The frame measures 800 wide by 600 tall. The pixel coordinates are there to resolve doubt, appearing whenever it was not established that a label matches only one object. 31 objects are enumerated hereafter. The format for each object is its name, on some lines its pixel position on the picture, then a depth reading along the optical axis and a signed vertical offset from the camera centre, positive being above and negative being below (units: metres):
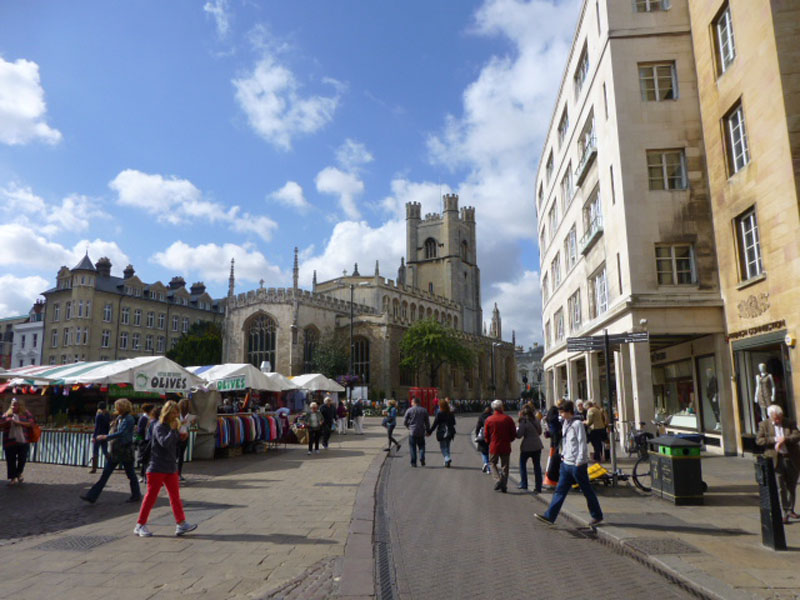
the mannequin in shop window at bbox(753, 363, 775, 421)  12.24 +0.01
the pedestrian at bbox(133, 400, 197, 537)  6.55 -0.85
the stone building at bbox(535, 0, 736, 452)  15.10 +5.02
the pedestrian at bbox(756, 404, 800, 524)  7.10 -0.77
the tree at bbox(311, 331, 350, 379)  50.28 +3.44
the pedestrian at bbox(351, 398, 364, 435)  26.41 -0.98
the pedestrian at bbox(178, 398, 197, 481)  11.12 -0.42
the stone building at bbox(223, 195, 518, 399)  53.38 +8.64
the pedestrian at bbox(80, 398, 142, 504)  8.77 -0.79
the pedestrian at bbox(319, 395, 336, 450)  17.03 -0.63
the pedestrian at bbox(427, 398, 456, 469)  13.22 -0.73
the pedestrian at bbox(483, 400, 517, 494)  10.05 -0.83
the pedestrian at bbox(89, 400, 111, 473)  11.12 -0.41
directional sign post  10.02 +1.00
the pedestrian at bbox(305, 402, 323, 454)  15.83 -0.74
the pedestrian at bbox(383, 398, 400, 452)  16.35 -0.74
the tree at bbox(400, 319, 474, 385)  52.09 +4.59
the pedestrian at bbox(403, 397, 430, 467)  13.20 -0.68
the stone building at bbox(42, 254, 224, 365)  52.31 +8.32
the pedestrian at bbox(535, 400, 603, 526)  6.93 -0.96
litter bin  8.15 -1.15
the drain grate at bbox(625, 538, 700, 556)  5.79 -1.63
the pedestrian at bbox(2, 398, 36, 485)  10.63 -0.68
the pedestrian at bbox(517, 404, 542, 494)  10.14 -0.90
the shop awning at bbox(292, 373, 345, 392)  25.09 +0.68
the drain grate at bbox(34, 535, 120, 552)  6.14 -1.58
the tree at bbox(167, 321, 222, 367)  54.66 +4.85
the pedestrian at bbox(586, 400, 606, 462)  12.72 -0.85
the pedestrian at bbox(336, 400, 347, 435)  24.77 -0.98
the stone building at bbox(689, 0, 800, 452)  11.53 +4.83
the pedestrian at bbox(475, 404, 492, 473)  11.63 -0.90
